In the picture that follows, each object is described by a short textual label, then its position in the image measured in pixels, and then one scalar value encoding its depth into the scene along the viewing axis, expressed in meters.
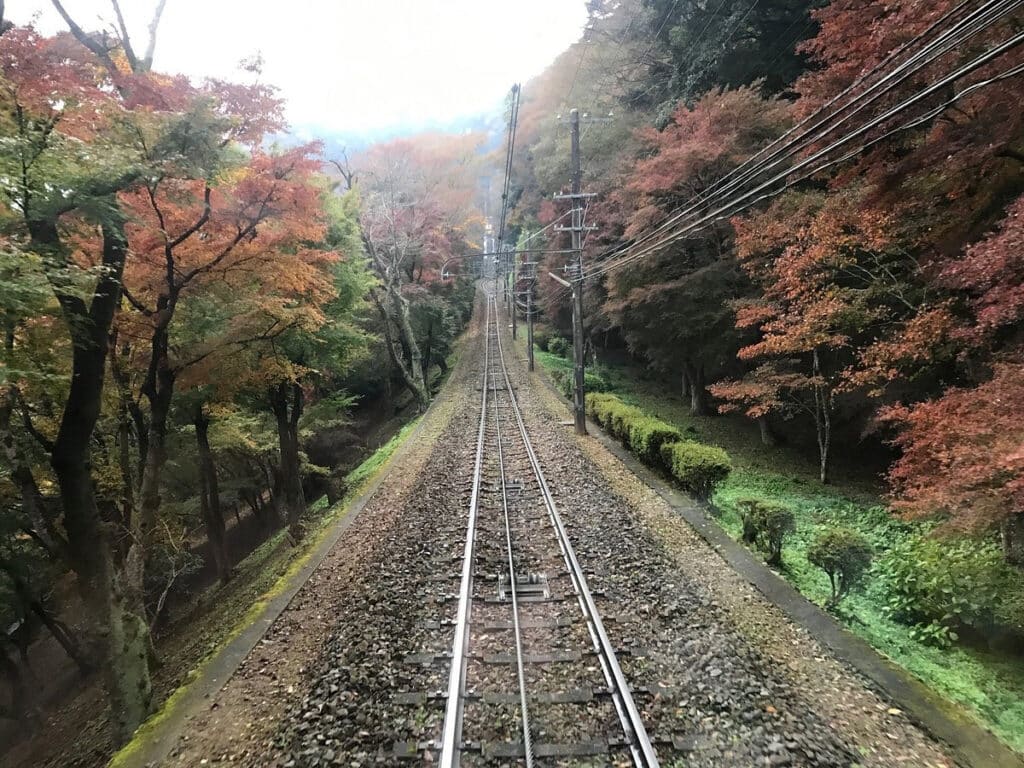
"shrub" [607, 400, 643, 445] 13.65
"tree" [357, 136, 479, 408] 23.19
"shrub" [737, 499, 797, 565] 7.44
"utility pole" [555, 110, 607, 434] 14.65
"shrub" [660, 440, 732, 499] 9.64
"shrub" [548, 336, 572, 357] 35.81
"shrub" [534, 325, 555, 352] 40.58
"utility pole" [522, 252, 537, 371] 29.80
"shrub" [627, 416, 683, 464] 11.57
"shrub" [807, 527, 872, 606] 6.15
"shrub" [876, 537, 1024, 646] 5.68
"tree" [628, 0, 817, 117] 15.51
